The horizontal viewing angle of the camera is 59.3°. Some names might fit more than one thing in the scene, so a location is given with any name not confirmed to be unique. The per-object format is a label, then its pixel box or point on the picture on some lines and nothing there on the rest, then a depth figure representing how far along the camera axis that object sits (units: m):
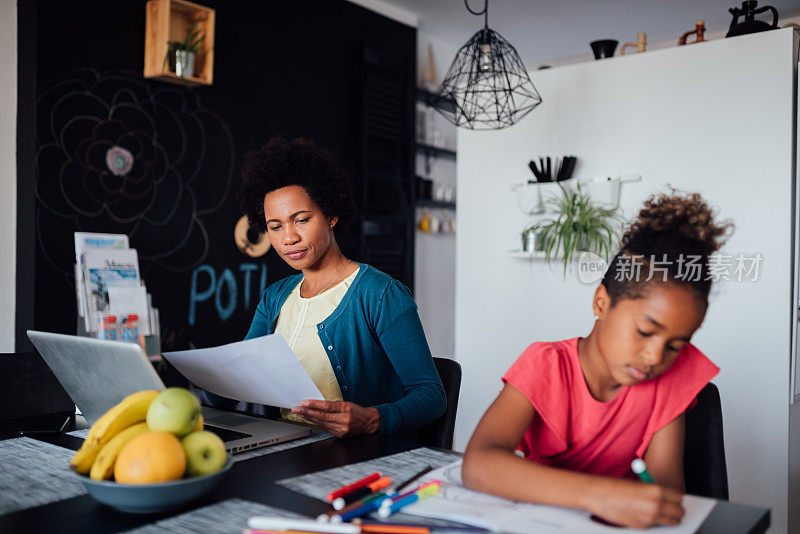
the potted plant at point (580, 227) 3.16
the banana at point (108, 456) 0.94
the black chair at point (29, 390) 1.71
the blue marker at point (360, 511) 0.89
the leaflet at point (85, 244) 2.68
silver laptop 1.14
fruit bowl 0.91
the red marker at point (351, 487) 0.98
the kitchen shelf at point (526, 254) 3.29
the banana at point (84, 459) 0.97
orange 0.92
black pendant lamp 2.93
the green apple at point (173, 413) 0.96
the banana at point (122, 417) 0.99
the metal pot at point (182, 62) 3.09
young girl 1.09
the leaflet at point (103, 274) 2.68
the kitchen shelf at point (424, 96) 4.96
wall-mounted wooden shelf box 3.05
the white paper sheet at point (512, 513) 0.88
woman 1.66
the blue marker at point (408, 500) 0.91
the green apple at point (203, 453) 0.97
